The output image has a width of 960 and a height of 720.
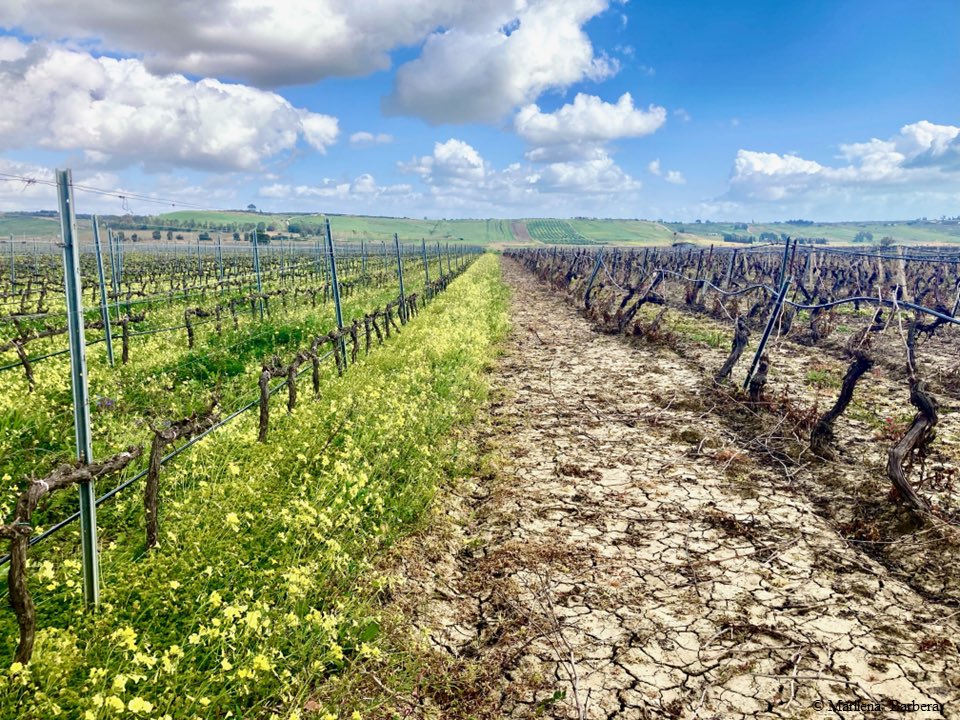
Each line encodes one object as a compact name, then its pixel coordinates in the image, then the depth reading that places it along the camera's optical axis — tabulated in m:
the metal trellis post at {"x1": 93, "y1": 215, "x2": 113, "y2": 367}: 9.20
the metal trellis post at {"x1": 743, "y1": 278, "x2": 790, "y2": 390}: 10.44
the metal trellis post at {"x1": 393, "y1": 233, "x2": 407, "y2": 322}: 16.11
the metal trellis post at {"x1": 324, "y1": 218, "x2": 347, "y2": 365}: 10.72
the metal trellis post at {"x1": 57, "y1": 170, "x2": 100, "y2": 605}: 3.40
